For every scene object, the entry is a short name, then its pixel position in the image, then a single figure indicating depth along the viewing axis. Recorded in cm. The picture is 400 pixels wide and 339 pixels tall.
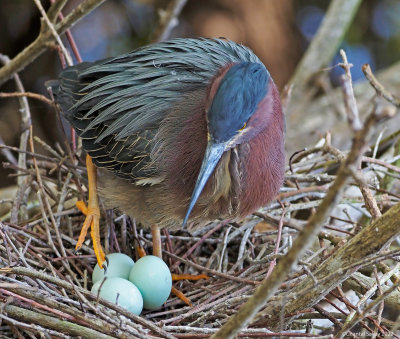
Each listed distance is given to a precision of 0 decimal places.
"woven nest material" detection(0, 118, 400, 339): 387
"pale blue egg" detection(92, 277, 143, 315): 429
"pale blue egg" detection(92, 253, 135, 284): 473
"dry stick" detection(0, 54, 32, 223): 583
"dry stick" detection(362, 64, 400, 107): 296
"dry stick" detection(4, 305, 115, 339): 376
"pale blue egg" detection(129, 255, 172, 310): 460
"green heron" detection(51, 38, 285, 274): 413
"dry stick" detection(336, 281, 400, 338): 329
